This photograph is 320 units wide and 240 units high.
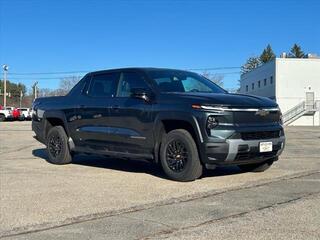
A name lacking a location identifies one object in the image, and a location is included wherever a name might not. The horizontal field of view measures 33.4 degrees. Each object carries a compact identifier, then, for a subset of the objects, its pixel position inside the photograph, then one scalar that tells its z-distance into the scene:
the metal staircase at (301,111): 56.22
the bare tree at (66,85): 102.88
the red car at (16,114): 52.28
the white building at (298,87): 57.16
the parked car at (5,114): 50.84
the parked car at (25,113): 55.22
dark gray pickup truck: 7.89
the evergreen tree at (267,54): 113.06
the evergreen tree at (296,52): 113.29
